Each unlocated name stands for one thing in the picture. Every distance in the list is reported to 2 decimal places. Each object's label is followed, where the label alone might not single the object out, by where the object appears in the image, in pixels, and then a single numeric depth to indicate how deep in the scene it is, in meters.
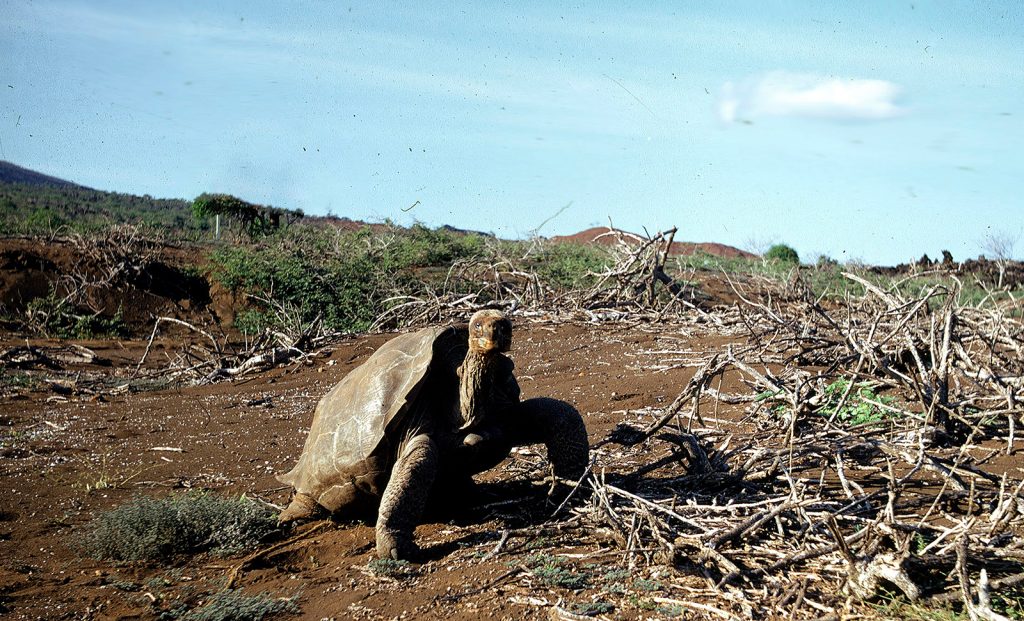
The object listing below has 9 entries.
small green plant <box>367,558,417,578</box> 3.98
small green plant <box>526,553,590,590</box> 3.59
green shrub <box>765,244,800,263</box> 28.03
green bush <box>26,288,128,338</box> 15.48
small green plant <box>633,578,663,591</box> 3.49
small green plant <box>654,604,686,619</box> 3.27
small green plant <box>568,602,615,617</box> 3.33
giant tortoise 4.45
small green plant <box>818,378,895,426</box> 5.70
